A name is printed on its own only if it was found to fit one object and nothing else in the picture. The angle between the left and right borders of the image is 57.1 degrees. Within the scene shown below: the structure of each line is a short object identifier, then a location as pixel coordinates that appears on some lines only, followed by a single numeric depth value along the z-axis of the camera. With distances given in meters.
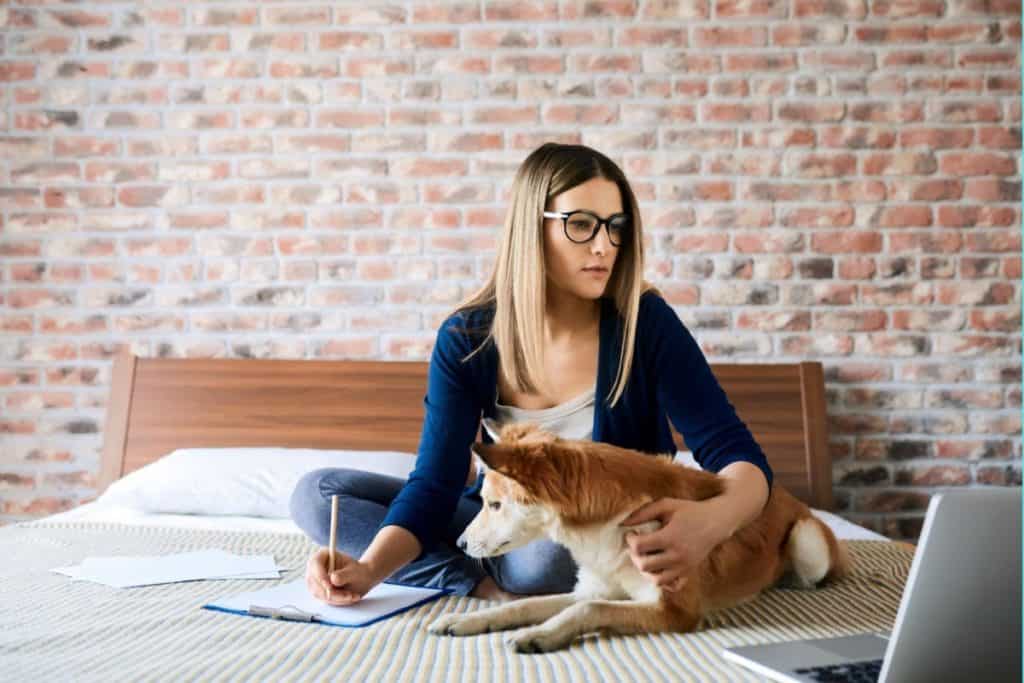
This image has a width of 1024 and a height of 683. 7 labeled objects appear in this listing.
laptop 0.92
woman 1.72
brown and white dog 1.40
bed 1.26
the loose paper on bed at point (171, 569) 1.80
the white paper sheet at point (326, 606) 1.49
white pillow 2.65
